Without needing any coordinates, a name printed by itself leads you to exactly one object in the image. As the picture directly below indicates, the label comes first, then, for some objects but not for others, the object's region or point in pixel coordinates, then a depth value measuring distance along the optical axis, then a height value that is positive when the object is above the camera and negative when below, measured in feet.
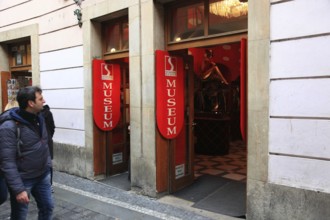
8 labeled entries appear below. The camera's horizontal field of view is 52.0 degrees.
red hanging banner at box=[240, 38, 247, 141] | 13.76 +0.15
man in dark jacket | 10.18 -1.80
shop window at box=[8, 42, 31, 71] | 28.45 +3.35
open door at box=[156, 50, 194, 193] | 17.40 -1.43
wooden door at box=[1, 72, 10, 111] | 29.81 +0.39
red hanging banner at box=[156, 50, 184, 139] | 17.29 -0.05
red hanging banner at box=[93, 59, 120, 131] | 21.07 -0.03
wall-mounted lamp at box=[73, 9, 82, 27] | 21.56 +5.09
